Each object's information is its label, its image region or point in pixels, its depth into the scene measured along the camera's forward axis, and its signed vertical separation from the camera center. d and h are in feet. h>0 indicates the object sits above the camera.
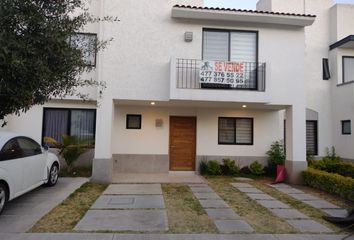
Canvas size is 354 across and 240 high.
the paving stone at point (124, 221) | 19.13 -5.45
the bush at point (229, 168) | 41.09 -3.58
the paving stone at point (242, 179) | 37.91 -4.74
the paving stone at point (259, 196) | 28.48 -5.17
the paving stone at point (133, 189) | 29.55 -5.03
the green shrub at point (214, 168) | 40.40 -3.59
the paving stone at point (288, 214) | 22.55 -5.43
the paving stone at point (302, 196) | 29.04 -5.21
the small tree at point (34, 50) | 13.91 +4.27
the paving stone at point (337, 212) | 23.24 -5.41
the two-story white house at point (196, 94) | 34.94 +5.49
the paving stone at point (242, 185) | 34.06 -4.92
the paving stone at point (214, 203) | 25.08 -5.27
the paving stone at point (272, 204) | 25.58 -5.31
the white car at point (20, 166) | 21.38 -2.24
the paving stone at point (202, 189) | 30.83 -5.00
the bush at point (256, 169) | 41.06 -3.64
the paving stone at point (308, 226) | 19.54 -5.53
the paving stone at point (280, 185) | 35.14 -5.01
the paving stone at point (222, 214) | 21.97 -5.41
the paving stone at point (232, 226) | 19.25 -5.52
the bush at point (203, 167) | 41.06 -3.54
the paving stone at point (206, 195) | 28.22 -5.13
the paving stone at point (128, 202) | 24.38 -5.24
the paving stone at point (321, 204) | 25.79 -5.32
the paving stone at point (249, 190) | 31.48 -5.04
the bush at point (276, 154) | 41.27 -1.60
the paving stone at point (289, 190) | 31.86 -5.11
